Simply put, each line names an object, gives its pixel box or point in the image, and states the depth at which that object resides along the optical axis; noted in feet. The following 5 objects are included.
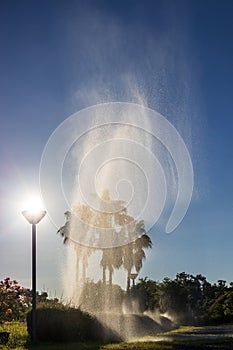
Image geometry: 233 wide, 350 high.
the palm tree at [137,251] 154.61
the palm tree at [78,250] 149.70
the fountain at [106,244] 128.98
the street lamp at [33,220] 65.41
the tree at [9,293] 93.81
